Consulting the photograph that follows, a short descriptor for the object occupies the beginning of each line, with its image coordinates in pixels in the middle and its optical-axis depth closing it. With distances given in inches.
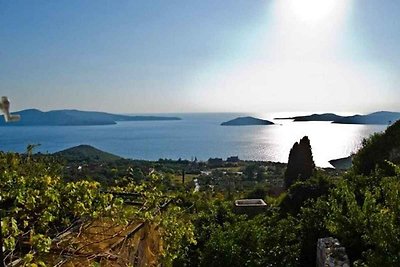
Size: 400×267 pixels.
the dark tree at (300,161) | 593.9
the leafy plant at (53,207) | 95.5
